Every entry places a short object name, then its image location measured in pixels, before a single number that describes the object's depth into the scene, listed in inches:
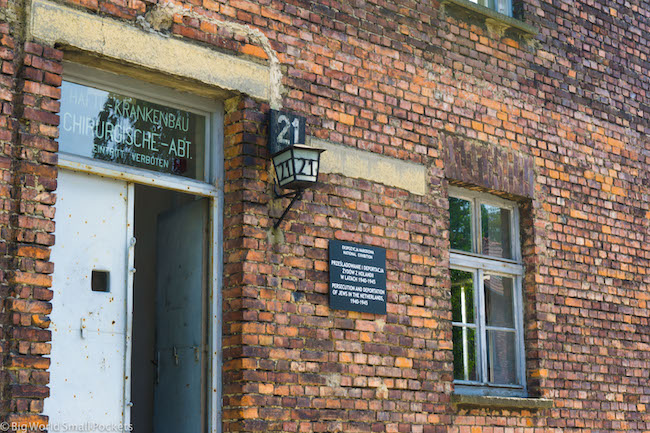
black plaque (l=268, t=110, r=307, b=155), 250.7
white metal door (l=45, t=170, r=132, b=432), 216.7
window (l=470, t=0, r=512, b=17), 339.3
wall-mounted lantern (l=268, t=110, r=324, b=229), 241.0
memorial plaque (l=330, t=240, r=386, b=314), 260.2
